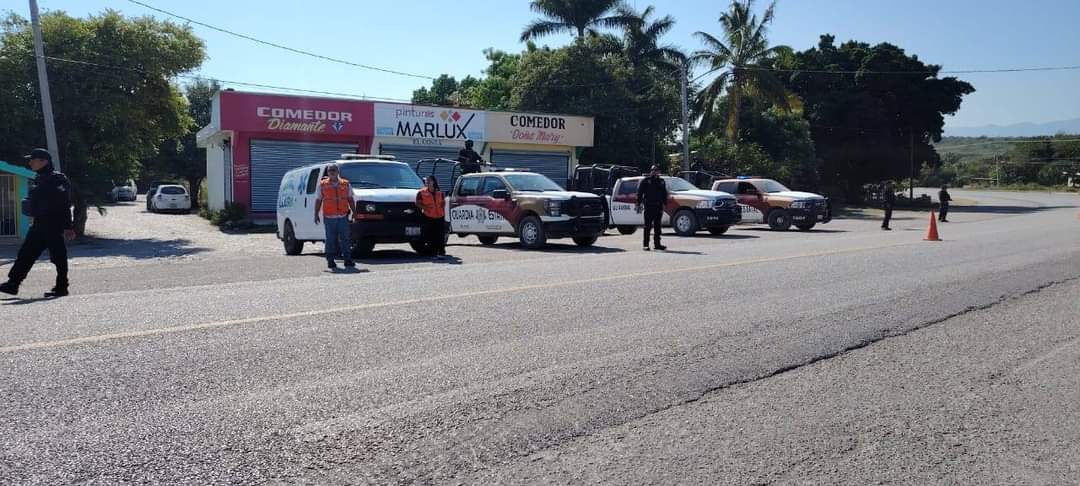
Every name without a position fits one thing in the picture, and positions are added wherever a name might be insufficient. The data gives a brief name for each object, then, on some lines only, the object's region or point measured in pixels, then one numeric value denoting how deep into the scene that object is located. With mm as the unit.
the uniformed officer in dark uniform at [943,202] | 35594
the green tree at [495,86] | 52719
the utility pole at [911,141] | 60641
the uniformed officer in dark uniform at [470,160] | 21547
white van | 15016
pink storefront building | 30531
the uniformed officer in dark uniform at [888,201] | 29139
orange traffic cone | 19803
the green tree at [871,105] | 59781
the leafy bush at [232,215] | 30030
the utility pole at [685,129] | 36312
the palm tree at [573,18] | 49688
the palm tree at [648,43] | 50875
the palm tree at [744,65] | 46062
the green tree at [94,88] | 23281
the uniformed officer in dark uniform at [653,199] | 17469
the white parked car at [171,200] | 41812
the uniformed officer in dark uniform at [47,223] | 9422
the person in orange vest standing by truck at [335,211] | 13477
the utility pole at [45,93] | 21312
